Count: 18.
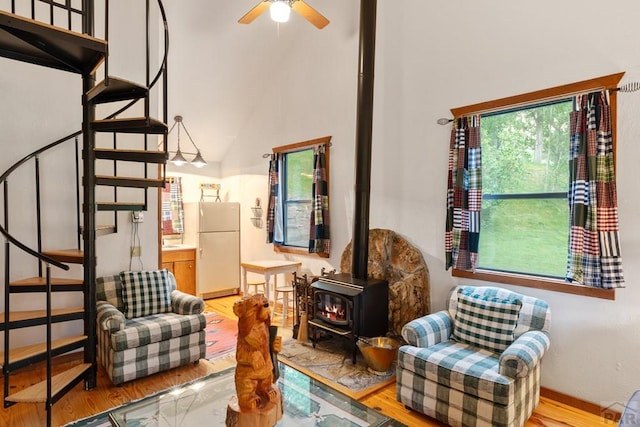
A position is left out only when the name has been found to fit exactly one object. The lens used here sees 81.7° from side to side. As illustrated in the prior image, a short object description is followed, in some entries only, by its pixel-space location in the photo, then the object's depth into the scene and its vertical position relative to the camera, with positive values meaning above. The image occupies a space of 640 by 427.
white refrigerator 5.54 -0.61
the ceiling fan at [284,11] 2.75 +1.63
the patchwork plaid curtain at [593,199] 2.43 +0.06
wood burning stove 3.27 -0.93
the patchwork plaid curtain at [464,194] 3.10 +0.11
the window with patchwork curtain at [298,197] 4.54 +0.12
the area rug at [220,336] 3.61 -1.44
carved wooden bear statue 1.57 -0.62
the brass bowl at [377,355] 3.15 -1.27
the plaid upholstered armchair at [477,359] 2.18 -1.00
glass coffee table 1.84 -1.08
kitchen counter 5.40 -0.65
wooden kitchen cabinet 5.34 -0.90
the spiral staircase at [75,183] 2.29 +0.18
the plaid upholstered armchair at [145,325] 2.86 -1.00
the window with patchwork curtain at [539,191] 2.47 +0.13
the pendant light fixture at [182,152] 4.94 +0.84
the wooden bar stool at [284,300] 4.45 -1.19
